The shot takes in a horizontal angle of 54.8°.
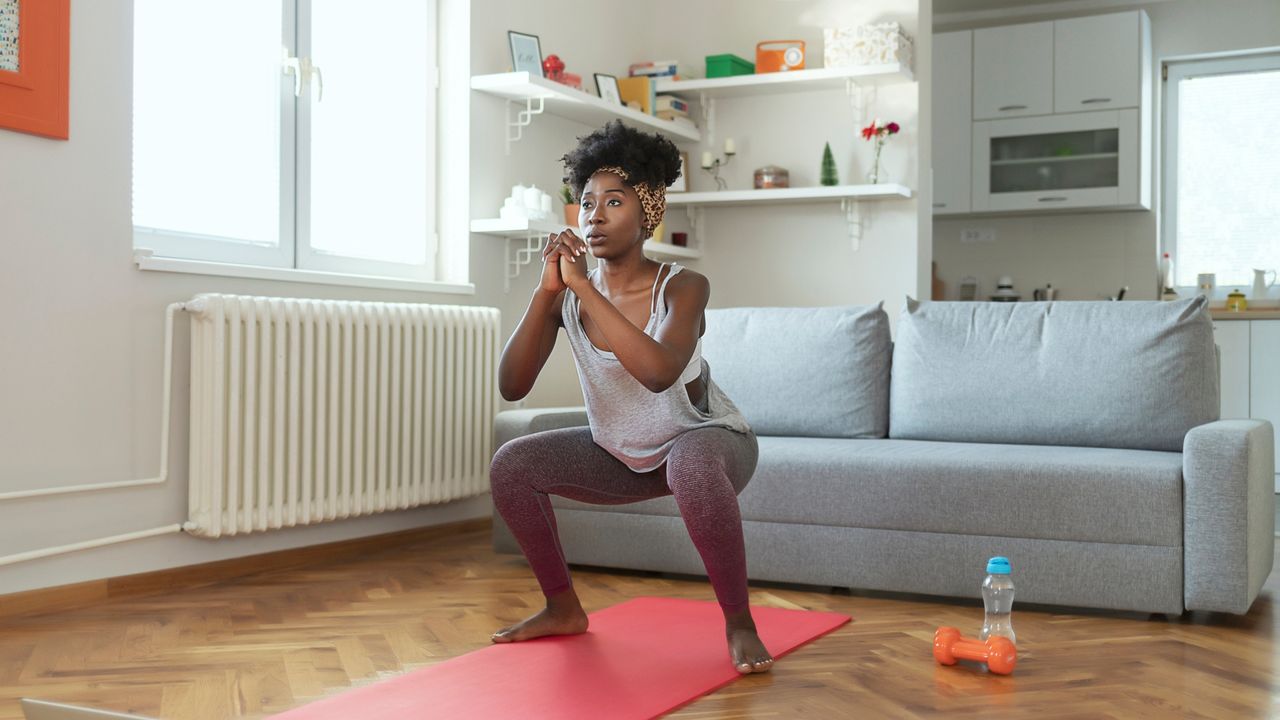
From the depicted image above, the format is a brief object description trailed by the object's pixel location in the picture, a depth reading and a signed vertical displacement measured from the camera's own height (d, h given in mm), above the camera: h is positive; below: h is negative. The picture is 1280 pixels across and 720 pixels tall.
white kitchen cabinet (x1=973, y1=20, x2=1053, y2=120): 6238 +1437
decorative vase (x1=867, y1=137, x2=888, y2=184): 5002 +731
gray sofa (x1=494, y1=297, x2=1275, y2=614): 2844 -262
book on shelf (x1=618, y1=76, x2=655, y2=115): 5164 +1082
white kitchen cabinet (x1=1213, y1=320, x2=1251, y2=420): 5691 -49
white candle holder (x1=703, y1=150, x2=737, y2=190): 5383 +797
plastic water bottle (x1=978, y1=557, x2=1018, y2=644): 2539 -525
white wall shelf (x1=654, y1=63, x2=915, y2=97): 4906 +1115
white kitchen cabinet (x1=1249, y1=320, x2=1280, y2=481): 5645 -67
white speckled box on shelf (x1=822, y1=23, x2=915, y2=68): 4867 +1220
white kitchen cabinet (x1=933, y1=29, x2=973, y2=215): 6383 +1206
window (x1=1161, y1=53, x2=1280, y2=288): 6254 +965
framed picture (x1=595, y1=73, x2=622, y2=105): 5013 +1067
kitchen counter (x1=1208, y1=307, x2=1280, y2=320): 5637 +185
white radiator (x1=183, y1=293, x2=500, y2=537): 3285 -185
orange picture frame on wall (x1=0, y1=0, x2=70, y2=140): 2869 +651
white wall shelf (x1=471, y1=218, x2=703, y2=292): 4277 +412
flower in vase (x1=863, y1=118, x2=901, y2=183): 4910 +882
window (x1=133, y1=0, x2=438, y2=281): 3404 +653
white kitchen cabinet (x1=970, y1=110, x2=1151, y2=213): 6066 +962
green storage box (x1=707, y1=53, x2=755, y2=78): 5223 +1212
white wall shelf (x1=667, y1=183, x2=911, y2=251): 4934 +640
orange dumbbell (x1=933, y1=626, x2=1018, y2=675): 2367 -580
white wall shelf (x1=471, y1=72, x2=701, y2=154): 4309 +926
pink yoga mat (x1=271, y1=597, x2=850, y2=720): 2121 -620
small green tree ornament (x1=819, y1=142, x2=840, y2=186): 5082 +756
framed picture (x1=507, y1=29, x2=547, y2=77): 4512 +1091
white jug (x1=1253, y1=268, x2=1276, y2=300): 6137 +351
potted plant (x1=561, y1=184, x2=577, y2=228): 4527 +502
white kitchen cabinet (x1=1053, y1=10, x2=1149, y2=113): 6043 +1448
